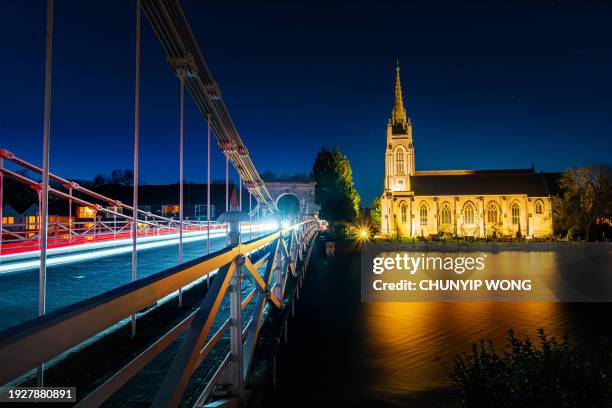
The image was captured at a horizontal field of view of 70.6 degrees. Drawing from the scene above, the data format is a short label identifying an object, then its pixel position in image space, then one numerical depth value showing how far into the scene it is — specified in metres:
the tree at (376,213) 97.44
